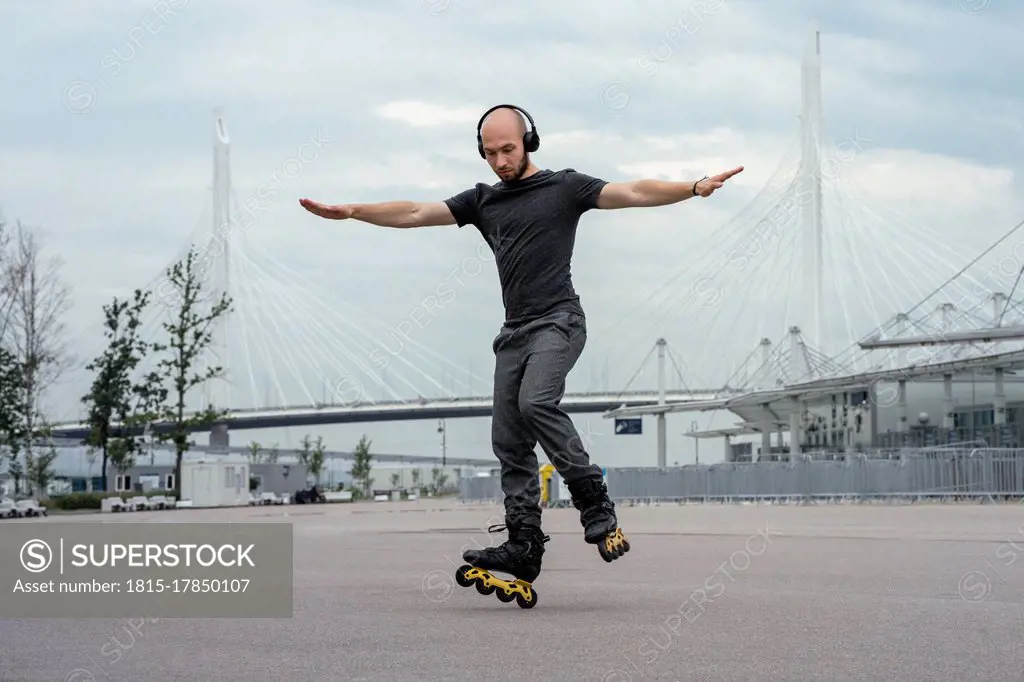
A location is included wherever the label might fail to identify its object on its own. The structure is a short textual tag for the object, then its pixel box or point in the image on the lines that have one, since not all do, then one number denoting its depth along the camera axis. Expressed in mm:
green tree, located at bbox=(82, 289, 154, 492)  45156
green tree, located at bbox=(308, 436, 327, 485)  89300
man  5148
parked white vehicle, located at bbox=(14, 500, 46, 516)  32719
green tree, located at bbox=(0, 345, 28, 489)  37969
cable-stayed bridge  50156
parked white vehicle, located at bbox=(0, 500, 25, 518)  31789
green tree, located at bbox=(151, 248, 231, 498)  47812
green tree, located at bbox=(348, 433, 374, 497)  94000
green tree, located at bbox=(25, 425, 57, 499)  46556
